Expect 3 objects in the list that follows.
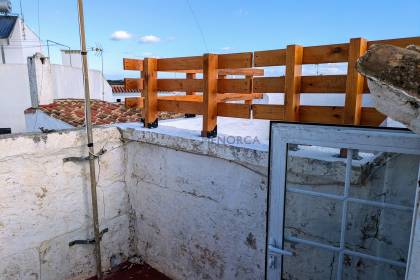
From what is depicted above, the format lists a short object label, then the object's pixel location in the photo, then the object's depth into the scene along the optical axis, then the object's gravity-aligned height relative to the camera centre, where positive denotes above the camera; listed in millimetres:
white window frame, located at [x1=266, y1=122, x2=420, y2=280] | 1852 -335
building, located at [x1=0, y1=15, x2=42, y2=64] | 17547 +2685
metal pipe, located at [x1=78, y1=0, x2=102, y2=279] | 3469 -659
